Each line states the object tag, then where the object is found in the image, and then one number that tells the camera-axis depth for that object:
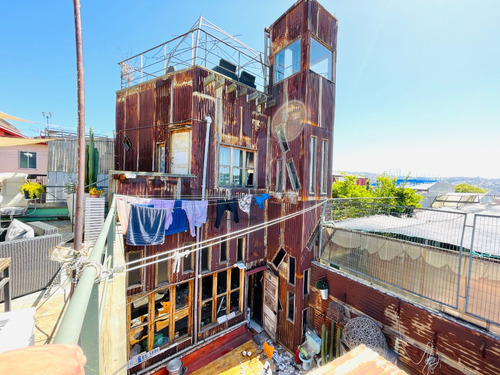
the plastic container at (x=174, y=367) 7.31
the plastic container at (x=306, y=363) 8.13
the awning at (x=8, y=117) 5.77
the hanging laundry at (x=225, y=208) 8.47
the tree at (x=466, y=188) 38.67
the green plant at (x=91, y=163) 7.93
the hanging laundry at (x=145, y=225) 6.08
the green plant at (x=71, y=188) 9.94
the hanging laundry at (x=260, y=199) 9.73
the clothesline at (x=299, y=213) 8.89
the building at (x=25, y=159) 15.25
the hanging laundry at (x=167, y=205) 6.47
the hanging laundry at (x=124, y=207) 5.66
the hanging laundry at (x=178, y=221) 7.08
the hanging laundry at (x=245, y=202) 9.11
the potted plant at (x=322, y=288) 8.24
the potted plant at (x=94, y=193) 6.12
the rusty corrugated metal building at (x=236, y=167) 7.94
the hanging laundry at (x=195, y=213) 7.41
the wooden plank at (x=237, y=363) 7.90
